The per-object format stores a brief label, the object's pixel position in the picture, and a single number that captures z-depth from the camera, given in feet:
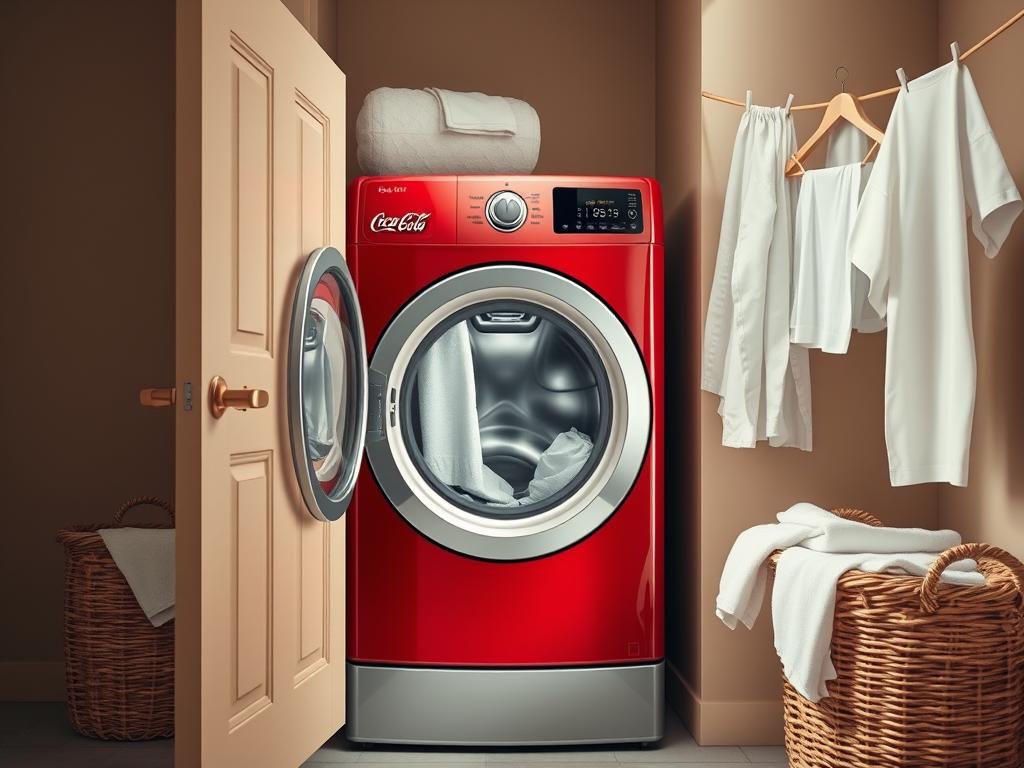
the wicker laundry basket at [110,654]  7.17
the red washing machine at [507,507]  7.16
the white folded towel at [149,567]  7.08
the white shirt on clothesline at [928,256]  5.69
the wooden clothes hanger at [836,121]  6.80
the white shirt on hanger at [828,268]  6.41
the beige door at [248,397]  4.64
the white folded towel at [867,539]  5.65
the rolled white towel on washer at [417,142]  7.68
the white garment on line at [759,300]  6.83
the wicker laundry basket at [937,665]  5.13
